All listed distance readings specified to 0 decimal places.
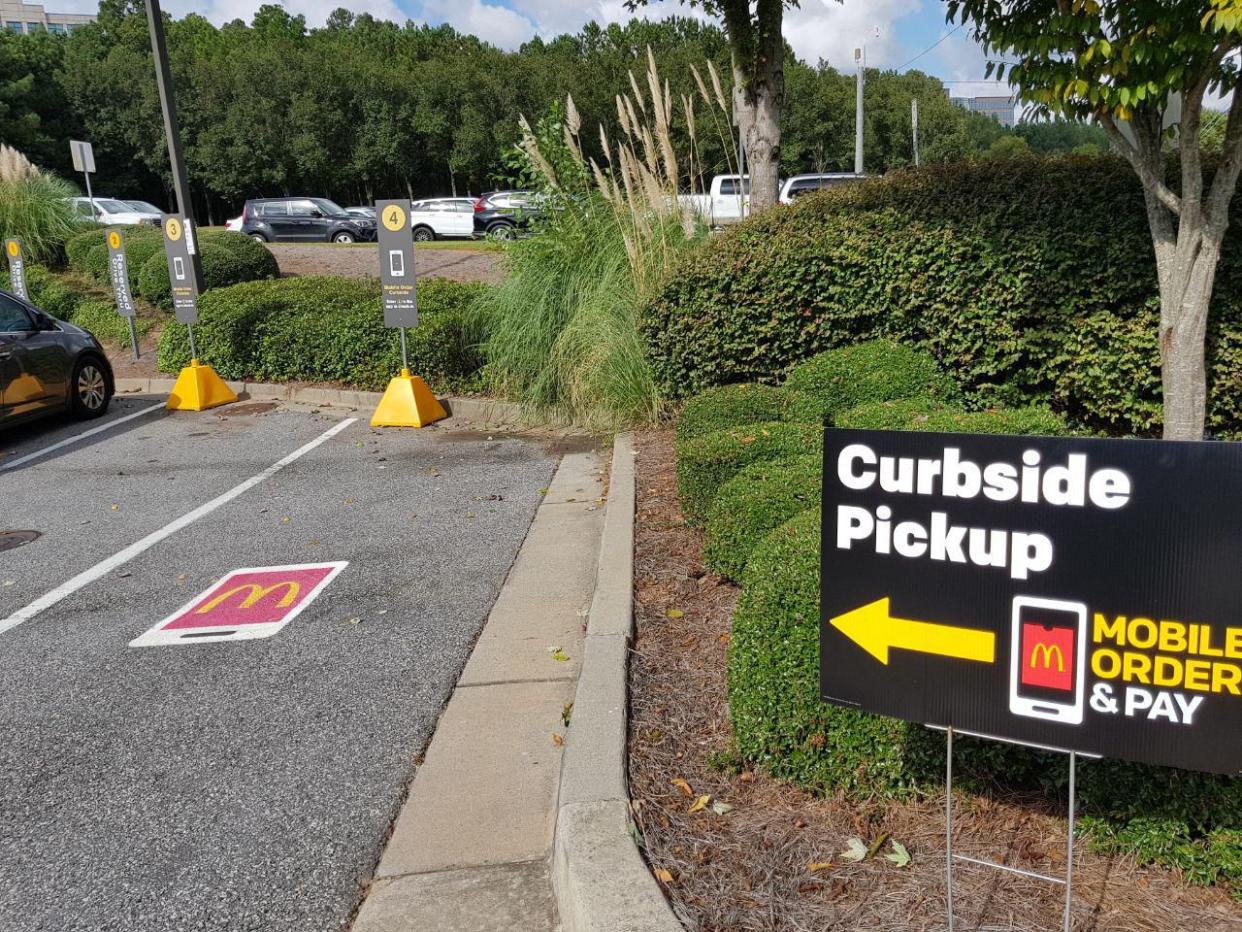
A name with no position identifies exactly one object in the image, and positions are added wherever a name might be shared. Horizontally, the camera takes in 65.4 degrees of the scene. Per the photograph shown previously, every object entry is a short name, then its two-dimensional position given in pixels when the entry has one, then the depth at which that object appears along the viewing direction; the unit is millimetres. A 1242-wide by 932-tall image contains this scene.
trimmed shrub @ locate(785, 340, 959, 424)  5492
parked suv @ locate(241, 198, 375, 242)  30406
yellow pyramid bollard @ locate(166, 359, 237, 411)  10688
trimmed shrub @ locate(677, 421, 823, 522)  4727
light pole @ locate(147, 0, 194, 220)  12148
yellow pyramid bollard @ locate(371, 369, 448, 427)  9367
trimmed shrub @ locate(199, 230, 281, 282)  15375
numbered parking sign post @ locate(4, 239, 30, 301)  14188
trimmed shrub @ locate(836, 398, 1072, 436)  4113
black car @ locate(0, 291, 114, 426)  9062
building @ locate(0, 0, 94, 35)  159125
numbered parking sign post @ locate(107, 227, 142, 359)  12758
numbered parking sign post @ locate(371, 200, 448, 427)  9039
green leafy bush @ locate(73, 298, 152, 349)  14453
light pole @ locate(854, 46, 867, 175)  34772
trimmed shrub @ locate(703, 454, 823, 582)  3969
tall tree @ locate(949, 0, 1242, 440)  3648
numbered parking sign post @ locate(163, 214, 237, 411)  10711
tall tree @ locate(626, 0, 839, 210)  8398
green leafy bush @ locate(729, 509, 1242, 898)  2283
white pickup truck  8609
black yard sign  1867
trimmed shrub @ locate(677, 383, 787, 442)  5684
